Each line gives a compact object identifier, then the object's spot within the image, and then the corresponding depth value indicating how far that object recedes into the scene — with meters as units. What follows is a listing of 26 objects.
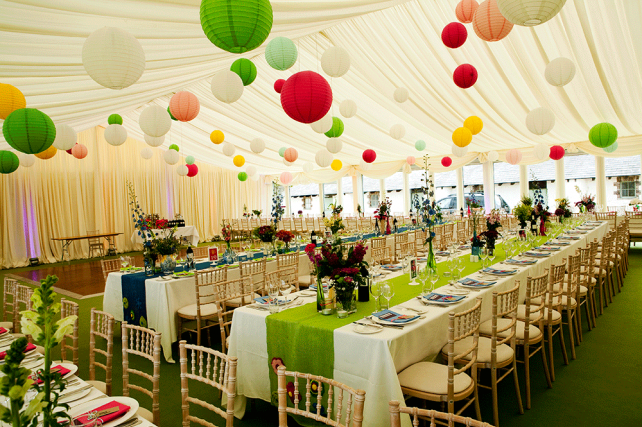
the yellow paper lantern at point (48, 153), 7.19
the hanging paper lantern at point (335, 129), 7.55
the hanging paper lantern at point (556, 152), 9.93
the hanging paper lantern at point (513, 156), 10.80
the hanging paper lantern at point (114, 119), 8.34
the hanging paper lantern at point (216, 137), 9.16
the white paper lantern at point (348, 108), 7.26
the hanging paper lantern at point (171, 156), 10.07
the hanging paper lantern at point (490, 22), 3.77
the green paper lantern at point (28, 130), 4.01
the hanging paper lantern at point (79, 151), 9.32
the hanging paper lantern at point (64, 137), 6.29
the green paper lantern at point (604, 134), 6.72
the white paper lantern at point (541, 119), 6.39
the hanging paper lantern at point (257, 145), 9.70
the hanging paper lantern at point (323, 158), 9.83
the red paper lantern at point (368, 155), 10.40
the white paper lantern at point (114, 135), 7.27
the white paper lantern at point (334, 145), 8.81
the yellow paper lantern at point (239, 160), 11.56
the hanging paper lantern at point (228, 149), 10.49
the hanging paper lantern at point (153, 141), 7.36
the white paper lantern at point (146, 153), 11.73
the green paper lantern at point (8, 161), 6.75
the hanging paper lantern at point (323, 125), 6.41
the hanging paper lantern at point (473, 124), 7.30
